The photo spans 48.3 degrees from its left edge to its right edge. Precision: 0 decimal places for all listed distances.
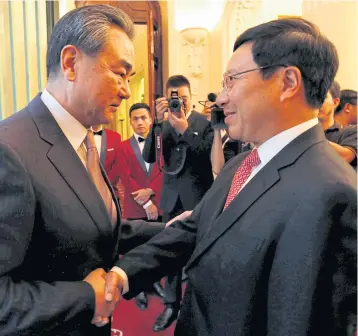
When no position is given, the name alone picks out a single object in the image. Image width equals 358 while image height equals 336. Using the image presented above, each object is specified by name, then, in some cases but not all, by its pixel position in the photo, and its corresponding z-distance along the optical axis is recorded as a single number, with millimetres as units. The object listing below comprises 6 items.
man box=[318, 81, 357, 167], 1933
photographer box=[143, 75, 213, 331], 2400
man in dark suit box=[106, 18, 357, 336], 800
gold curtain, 1795
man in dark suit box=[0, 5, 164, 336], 767
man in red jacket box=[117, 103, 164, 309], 3033
